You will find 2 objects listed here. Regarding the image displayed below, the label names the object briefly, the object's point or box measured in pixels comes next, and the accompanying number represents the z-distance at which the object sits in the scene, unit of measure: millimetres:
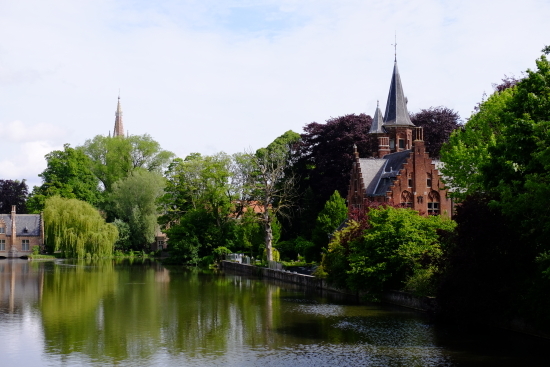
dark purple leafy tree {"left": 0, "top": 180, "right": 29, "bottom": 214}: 85562
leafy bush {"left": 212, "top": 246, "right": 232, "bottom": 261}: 56875
